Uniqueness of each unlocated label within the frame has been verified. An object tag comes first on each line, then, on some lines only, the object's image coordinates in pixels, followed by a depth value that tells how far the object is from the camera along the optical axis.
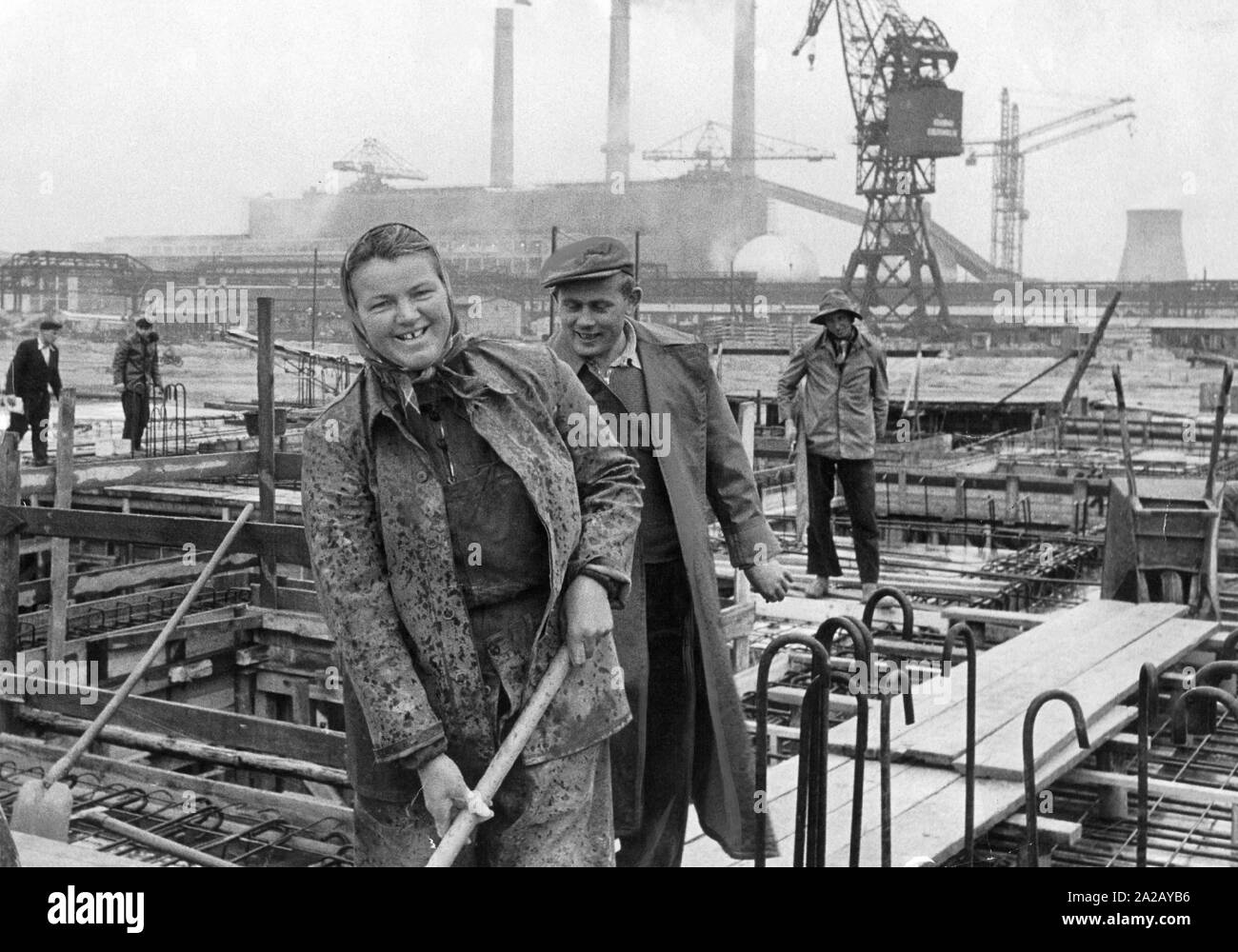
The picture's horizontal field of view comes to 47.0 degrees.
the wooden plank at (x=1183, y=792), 4.61
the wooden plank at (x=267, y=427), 8.40
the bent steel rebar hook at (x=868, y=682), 3.51
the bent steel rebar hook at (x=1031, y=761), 3.67
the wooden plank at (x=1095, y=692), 4.68
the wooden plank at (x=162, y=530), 4.82
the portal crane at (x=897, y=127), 44.47
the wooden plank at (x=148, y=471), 8.40
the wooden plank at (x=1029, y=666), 4.86
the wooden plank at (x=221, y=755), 5.15
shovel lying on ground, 4.33
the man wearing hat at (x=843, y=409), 6.79
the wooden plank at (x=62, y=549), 8.27
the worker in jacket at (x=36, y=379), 12.91
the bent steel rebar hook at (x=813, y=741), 3.34
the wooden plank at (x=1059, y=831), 4.43
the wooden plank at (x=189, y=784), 5.64
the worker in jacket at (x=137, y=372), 14.50
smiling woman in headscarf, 2.39
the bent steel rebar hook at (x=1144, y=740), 3.53
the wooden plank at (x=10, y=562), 6.40
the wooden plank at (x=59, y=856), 3.17
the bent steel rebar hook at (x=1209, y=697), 3.38
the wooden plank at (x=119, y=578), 10.88
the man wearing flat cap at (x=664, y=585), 3.30
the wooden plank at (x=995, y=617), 7.23
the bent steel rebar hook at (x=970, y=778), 3.98
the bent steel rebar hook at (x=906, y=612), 4.35
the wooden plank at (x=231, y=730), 5.63
